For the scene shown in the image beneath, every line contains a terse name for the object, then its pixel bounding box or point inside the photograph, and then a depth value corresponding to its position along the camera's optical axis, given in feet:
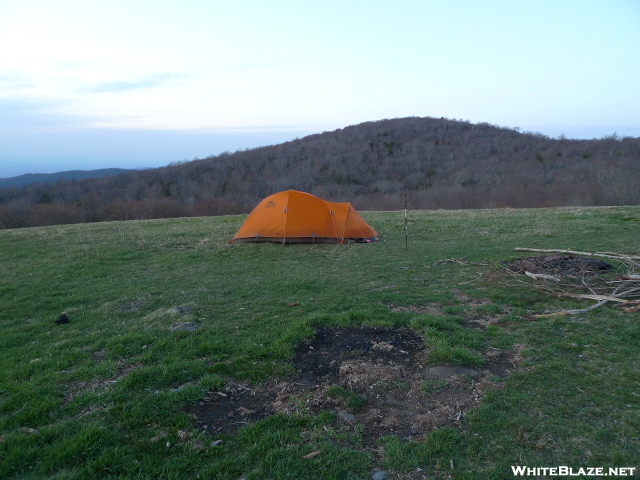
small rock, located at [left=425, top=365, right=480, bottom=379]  15.74
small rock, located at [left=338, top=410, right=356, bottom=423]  13.21
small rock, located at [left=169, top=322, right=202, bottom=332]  20.35
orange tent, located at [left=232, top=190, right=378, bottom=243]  45.60
